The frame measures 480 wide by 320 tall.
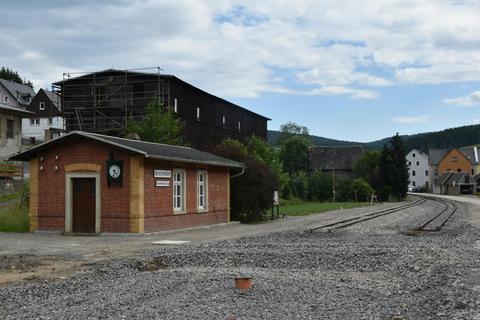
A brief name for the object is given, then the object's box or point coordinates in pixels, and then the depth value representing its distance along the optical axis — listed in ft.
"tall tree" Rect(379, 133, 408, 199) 269.23
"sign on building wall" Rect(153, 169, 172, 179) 72.79
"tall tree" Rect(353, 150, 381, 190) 288.71
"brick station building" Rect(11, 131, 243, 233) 69.46
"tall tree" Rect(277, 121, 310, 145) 501.15
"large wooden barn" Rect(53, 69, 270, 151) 181.88
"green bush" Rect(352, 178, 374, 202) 245.45
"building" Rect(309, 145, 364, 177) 362.53
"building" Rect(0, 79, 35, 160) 146.41
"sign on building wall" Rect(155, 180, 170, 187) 73.31
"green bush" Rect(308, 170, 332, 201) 255.50
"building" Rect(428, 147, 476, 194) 430.20
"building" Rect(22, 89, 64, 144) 286.87
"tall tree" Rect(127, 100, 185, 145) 111.55
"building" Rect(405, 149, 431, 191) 469.16
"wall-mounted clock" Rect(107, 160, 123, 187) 69.62
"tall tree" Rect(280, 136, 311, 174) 369.09
